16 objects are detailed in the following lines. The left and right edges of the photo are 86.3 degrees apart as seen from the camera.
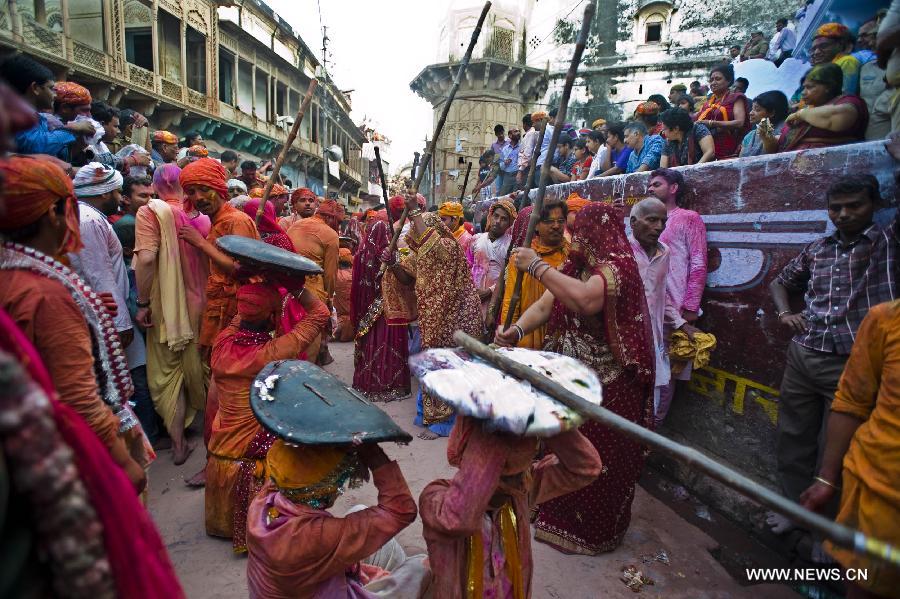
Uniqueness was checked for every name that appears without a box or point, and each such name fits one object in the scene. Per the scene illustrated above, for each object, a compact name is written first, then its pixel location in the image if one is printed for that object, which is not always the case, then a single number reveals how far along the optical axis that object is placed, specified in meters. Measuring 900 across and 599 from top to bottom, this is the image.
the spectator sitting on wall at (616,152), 7.57
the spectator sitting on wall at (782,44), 11.39
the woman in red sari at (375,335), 5.89
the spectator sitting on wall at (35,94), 4.09
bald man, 3.27
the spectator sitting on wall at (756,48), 12.83
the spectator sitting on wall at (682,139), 6.00
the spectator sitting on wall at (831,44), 5.52
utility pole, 25.12
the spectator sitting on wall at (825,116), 3.56
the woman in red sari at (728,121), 6.16
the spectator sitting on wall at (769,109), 5.55
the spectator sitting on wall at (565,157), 10.51
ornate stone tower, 26.11
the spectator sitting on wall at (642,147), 6.46
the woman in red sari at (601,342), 2.77
